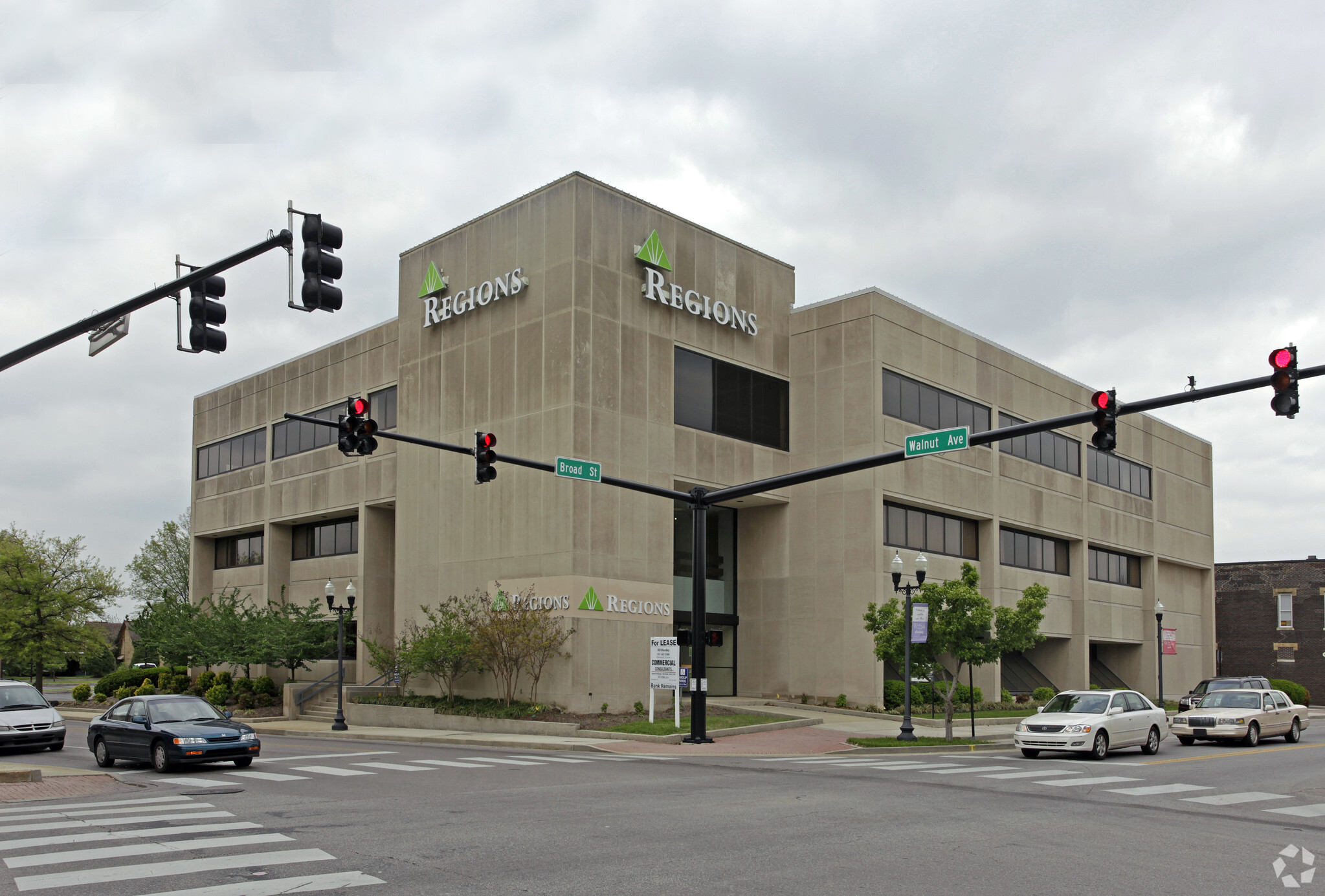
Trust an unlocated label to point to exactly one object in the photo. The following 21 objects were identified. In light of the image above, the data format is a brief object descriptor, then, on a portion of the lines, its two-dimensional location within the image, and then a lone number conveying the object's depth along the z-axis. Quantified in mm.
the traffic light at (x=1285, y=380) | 16188
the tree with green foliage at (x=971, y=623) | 27609
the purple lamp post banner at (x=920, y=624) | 26781
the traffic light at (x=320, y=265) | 14195
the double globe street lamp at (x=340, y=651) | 35000
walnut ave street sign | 20375
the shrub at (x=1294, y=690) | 59312
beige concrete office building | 34281
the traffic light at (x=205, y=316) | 14859
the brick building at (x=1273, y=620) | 67312
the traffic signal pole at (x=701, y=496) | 21031
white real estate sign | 27734
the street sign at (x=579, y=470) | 24172
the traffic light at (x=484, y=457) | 21484
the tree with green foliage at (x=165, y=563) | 80000
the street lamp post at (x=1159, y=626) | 44031
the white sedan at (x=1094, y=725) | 23516
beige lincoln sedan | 27781
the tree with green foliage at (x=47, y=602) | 54094
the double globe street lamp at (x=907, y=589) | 27438
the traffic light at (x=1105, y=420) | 17656
